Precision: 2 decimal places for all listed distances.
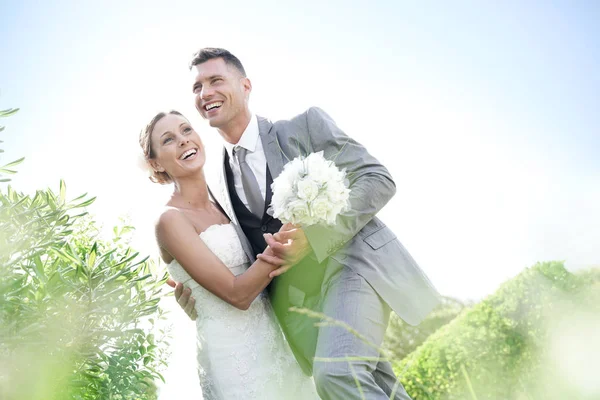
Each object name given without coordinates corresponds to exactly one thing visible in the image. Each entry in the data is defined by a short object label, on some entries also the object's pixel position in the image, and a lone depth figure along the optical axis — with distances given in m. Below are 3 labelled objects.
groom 3.83
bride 4.33
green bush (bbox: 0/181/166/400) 2.80
